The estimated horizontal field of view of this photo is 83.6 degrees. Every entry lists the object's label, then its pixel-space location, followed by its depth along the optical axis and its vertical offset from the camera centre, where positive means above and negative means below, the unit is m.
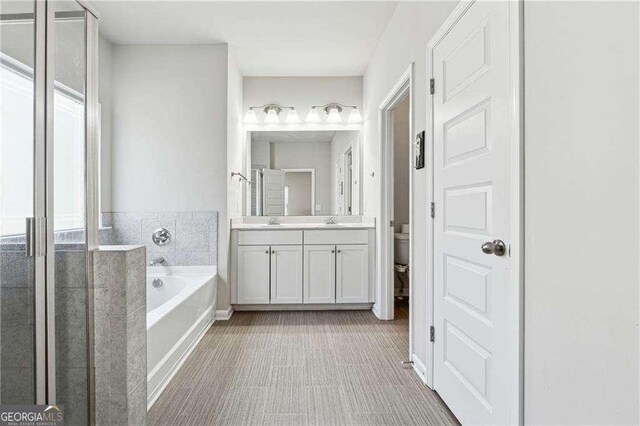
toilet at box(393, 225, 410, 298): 3.90 -0.48
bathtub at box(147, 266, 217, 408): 1.97 -0.73
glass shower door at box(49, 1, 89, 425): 1.33 +0.01
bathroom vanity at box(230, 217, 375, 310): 3.45 -0.53
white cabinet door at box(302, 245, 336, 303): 3.49 -0.61
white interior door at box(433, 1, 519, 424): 1.29 -0.02
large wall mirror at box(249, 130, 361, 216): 4.05 +0.43
